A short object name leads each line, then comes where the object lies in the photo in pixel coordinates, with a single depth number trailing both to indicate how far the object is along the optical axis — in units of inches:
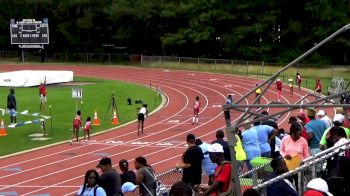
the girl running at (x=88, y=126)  1099.3
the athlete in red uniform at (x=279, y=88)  1621.1
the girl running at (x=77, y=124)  1070.4
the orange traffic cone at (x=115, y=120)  1309.5
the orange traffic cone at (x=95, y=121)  1306.0
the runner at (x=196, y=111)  1304.1
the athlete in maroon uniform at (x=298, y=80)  1803.6
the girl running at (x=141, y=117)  1175.6
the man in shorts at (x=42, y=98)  1481.9
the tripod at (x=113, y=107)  1381.0
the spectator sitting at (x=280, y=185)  371.2
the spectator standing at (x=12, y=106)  1261.1
